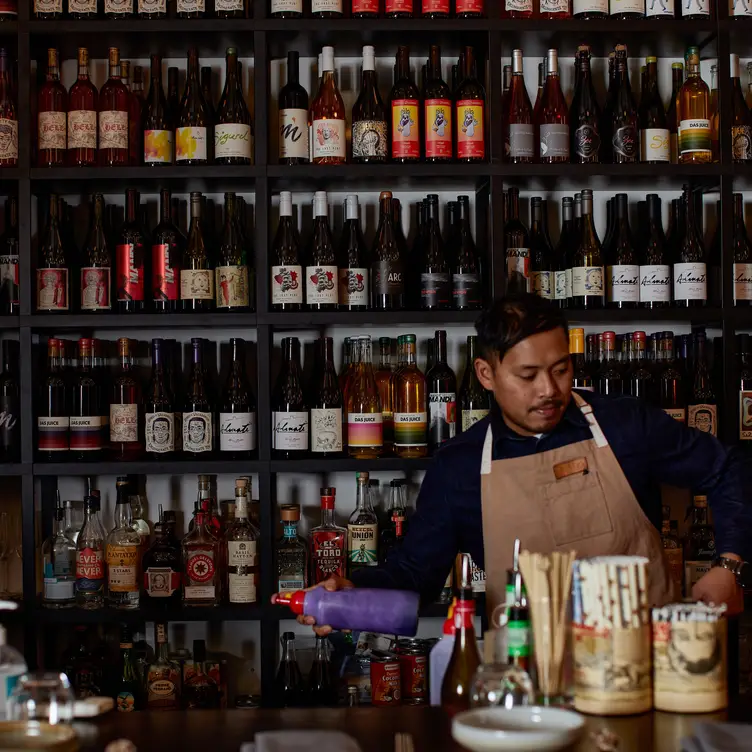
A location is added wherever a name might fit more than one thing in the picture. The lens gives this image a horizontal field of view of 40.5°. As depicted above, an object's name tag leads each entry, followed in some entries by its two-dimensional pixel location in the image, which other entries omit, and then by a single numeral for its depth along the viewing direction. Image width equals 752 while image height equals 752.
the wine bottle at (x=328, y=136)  2.39
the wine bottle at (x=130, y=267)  2.42
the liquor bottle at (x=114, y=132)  2.40
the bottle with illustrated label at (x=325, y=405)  2.37
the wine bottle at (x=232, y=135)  2.37
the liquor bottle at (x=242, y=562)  2.35
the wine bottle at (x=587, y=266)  2.41
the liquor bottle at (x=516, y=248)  2.44
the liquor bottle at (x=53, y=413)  2.38
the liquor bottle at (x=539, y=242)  2.57
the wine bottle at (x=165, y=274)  2.42
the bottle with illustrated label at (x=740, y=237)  2.63
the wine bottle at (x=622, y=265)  2.43
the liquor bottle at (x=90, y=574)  2.37
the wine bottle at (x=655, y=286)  2.43
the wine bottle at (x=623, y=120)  2.47
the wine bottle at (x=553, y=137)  2.43
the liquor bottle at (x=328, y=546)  2.41
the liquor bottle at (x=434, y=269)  2.43
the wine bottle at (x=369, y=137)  2.41
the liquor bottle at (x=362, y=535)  2.43
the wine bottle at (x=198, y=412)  2.40
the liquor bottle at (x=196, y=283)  2.40
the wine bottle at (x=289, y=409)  2.36
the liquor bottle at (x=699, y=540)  2.45
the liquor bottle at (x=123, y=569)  2.37
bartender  1.75
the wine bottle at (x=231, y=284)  2.39
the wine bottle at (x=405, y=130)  2.42
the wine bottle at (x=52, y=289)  2.40
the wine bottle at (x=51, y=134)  2.40
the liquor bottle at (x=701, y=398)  2.44
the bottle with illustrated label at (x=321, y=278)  2.39
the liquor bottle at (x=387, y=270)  2.46
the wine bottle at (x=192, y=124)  2.38
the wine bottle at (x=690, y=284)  2.41
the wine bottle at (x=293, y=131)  2.42
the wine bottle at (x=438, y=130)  2.42
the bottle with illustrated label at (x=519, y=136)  2.42
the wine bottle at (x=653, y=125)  2.44
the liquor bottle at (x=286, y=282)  2.38
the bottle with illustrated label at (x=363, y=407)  2.38
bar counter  1.14
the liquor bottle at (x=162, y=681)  2.38
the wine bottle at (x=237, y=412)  2.37
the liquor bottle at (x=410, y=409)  2.39
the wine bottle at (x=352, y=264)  2.42
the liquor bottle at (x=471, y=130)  2.41
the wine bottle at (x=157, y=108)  2.53
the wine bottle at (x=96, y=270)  2.41
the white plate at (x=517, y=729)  0.99
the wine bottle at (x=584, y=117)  2.48
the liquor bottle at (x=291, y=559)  2.38
